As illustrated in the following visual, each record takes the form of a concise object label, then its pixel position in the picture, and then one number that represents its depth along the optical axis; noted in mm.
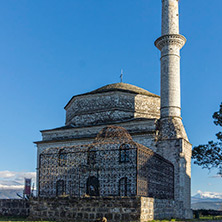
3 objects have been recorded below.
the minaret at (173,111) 21781
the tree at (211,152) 21812
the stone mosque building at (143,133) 17031
